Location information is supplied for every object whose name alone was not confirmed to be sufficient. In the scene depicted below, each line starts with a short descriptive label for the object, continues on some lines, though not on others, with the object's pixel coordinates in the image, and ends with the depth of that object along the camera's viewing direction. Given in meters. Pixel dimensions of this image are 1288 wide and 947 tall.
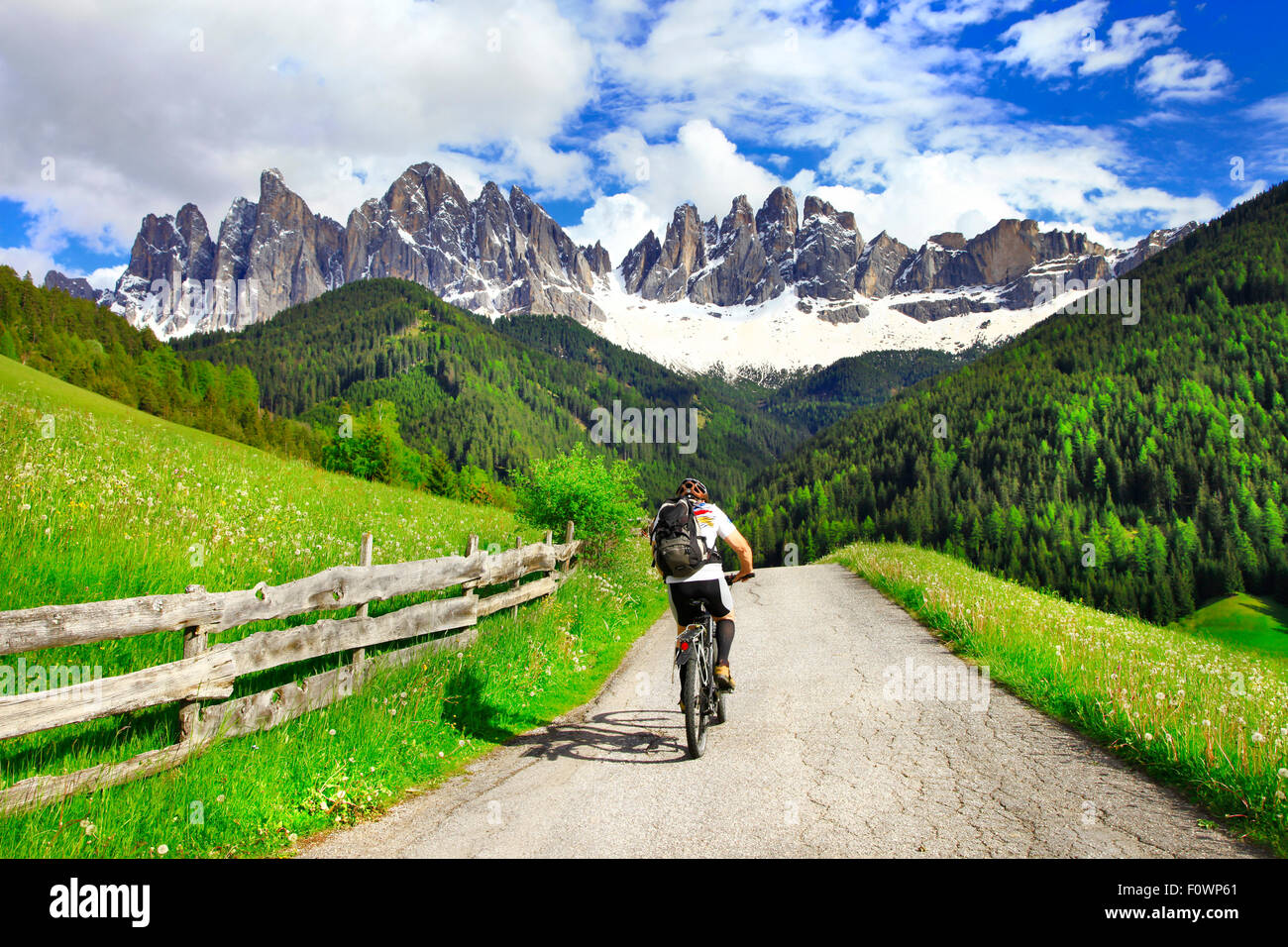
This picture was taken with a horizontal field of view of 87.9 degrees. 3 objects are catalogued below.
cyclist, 7.59
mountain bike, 6.87
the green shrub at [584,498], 17.33
